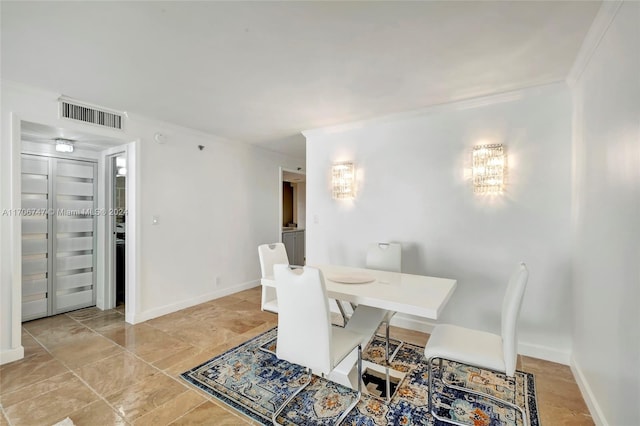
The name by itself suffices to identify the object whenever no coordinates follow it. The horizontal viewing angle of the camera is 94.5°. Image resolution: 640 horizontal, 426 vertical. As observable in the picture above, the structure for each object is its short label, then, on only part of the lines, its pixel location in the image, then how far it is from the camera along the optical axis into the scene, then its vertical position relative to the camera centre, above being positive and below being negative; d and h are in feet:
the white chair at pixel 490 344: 5.54 -2.78
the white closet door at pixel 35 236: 11.21 -1.01
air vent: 9.27 +3.24
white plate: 7.56 -1.81
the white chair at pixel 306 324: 5.57 -2.21
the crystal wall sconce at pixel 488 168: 8.97 +1.32
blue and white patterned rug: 6.14 -4.28
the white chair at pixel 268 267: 9.01 -1.80
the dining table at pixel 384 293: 5.97 -1.85
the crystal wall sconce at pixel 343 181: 11.85 +1.23
